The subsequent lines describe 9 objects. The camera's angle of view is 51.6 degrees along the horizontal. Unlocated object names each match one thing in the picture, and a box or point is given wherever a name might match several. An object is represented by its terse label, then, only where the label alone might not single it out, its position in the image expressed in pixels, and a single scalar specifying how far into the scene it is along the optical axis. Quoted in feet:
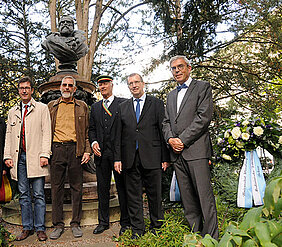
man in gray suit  10.05
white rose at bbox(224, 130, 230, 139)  13.70
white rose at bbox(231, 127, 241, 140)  13.00
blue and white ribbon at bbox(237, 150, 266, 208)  12.00
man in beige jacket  12.50
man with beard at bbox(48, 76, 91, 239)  13.14
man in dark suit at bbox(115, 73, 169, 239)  11.93
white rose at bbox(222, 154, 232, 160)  13.94
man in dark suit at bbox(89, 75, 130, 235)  13.15
